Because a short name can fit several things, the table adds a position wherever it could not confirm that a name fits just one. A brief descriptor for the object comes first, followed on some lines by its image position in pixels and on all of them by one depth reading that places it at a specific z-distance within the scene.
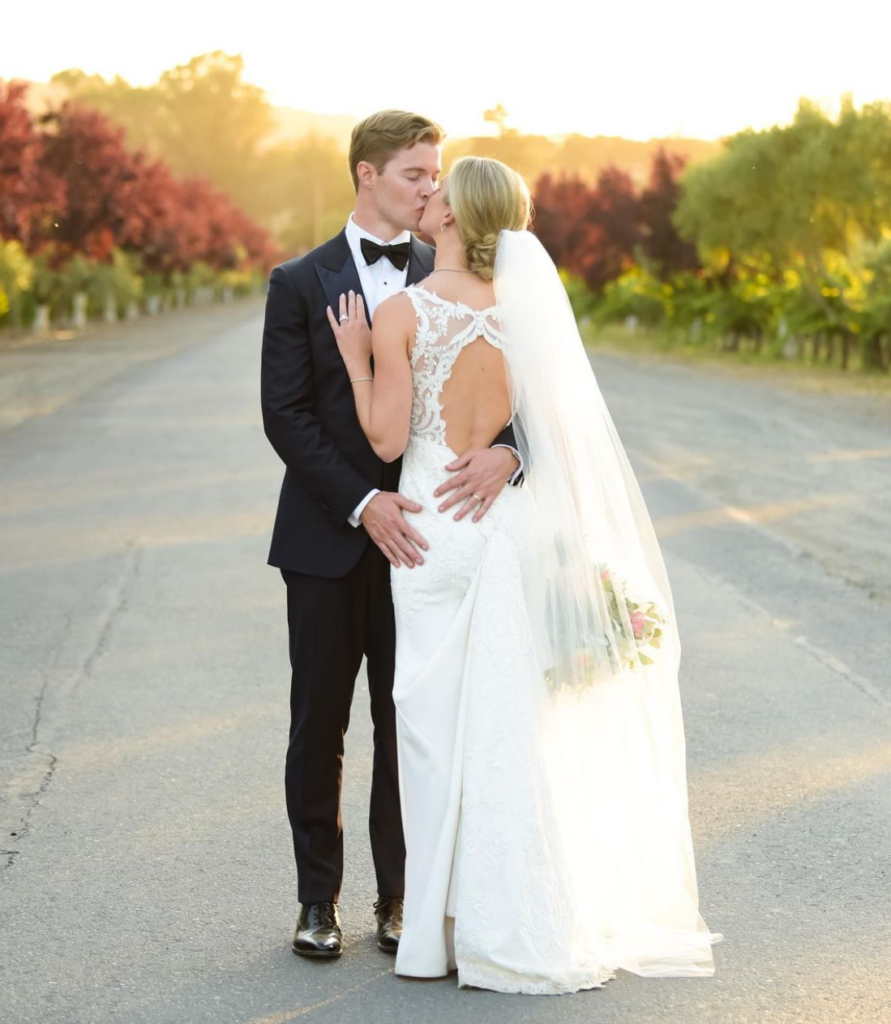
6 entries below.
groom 3.76
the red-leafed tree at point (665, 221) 37.81
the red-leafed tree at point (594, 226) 41.25
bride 3.61
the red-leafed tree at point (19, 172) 31.02
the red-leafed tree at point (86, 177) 41.81
